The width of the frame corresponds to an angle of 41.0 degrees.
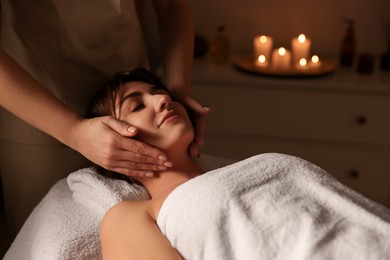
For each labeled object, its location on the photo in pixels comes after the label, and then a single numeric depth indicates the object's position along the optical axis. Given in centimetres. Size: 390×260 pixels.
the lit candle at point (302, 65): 248
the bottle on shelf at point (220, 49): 260
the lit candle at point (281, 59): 247
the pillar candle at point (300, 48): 250
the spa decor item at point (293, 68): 239
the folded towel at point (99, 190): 131
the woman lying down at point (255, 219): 103
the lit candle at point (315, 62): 249
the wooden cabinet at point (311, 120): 234
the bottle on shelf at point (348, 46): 254
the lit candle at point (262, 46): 253
